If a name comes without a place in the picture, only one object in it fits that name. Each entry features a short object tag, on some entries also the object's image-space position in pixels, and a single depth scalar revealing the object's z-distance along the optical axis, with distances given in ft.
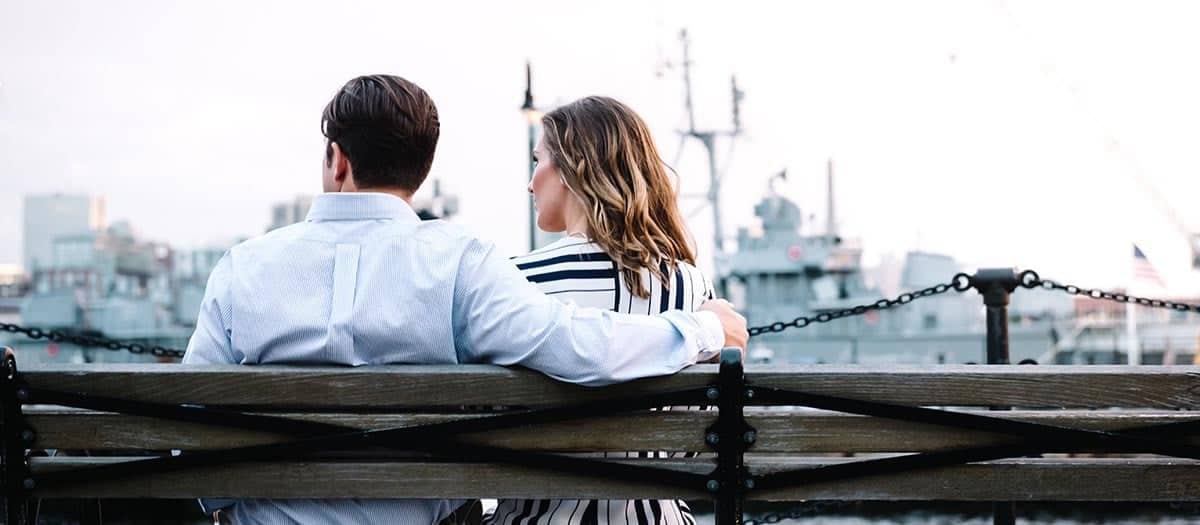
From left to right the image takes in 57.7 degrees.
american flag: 81.05
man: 7.63
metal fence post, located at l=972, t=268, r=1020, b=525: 18.20
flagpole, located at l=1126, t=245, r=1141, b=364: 100.22
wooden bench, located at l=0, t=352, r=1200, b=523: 7.59
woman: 8.86
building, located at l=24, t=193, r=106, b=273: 174.91
